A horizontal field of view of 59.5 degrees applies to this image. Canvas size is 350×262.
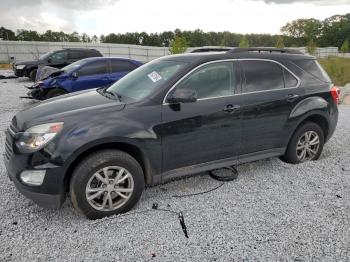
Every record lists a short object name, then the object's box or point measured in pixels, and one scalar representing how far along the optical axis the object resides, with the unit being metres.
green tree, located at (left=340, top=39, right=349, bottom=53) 59.43
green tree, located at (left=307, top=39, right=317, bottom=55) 39.34
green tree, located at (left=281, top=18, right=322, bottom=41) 97.62
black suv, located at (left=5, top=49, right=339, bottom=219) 3.05
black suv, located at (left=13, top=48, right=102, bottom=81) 13.88
